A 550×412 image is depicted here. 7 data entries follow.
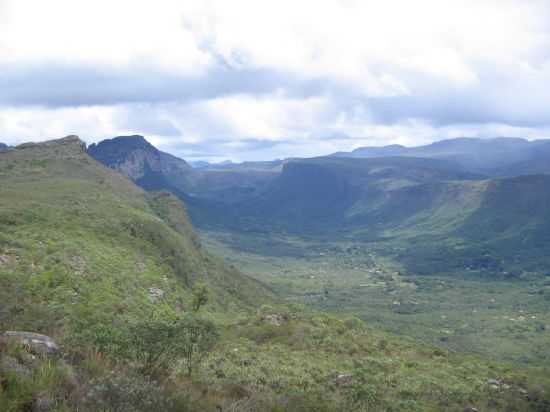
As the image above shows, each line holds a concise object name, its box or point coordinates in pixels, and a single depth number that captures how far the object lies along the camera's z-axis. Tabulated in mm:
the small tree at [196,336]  23984
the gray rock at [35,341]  15008
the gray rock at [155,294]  54462
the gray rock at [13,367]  12180
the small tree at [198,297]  58969
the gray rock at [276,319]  53438
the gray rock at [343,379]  32469
